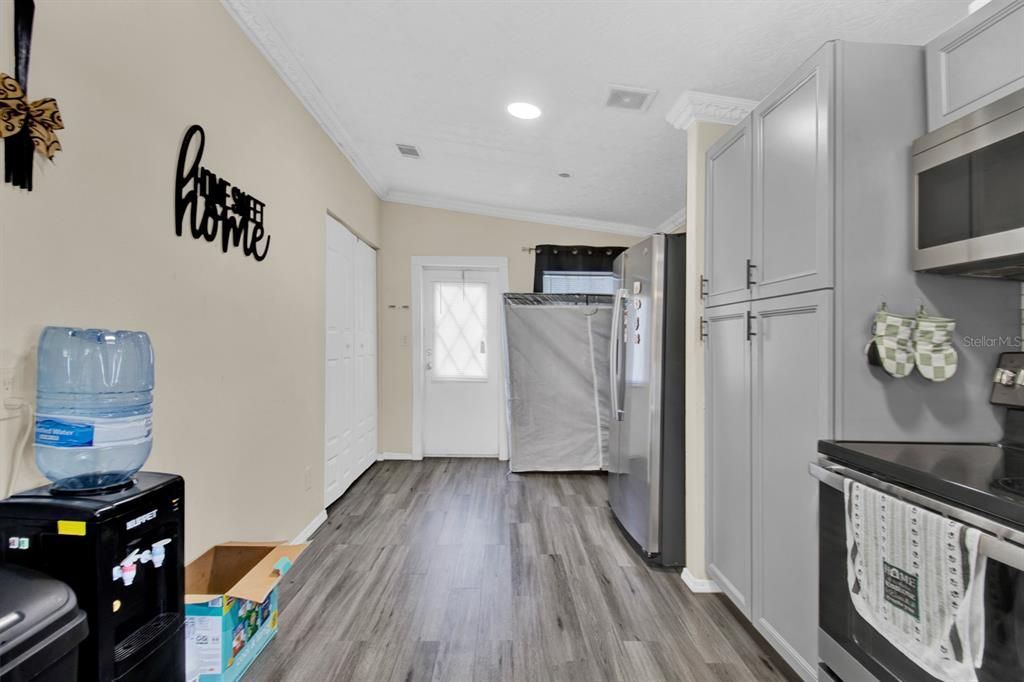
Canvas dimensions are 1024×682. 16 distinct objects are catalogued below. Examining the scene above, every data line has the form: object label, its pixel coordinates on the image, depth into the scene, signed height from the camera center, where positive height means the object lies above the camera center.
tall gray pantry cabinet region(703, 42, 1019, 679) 1.45 +0.15
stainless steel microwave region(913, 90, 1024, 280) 1.16 +0.41
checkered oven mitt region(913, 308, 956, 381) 1.37 -0.01
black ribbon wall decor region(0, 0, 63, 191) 1.12 +0.56
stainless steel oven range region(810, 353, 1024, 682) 0.91 -0.36
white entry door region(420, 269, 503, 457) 4.95 -0.20
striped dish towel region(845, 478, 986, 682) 0.96 -0.53
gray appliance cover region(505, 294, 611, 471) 4.45 -0.27
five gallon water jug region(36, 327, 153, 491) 1.19 -0.19
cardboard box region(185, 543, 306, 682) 1.61 -0.95
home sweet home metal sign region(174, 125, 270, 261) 1.82 +0.59
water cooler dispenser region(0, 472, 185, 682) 1.08 -0.52
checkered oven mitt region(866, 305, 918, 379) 1.37 +0.01
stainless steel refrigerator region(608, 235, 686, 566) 2.64 -0.34
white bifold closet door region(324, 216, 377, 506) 3.50 -0.14
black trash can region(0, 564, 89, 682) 0.76 -0.48
